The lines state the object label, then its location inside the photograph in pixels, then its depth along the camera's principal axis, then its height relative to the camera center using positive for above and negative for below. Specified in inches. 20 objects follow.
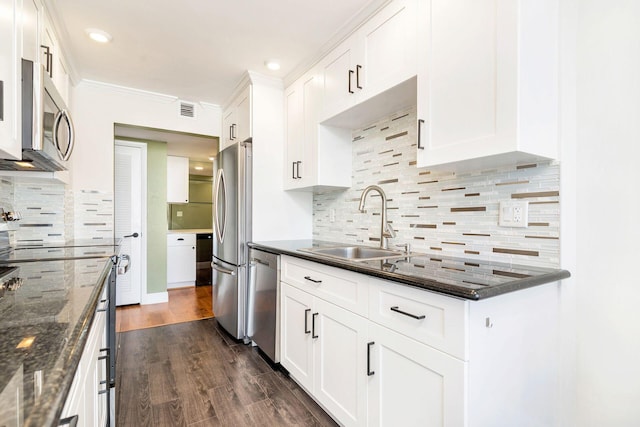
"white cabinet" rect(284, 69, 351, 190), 95.3 +21.2
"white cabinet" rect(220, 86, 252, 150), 112.6 +35.8
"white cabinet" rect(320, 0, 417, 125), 63.4 +35.2
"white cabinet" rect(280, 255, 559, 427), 40.4 -21.0
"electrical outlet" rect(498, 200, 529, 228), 55.0 +0.1
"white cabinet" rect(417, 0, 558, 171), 46.3 +21.0
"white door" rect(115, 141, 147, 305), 148.5 +0.3
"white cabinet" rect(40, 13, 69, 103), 69.4 +37.9
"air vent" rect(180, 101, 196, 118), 130.3 +42.4
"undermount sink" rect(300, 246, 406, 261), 78.7 -10.1
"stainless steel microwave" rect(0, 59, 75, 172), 50.4 +15.4
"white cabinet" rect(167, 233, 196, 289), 185.0 -28.0
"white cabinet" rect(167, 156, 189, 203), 189.6 +19.9
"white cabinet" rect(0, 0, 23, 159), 44.7 +19.0
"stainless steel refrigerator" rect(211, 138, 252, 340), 106.0 -6.9
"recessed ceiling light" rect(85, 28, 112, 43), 83.5 +47.2
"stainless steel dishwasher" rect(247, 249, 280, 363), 88.9 -27.0
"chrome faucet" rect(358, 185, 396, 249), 82.0 -1.4
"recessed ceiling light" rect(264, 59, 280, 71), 100.0 +47.4
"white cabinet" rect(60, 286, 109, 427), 29.0 -20.2
